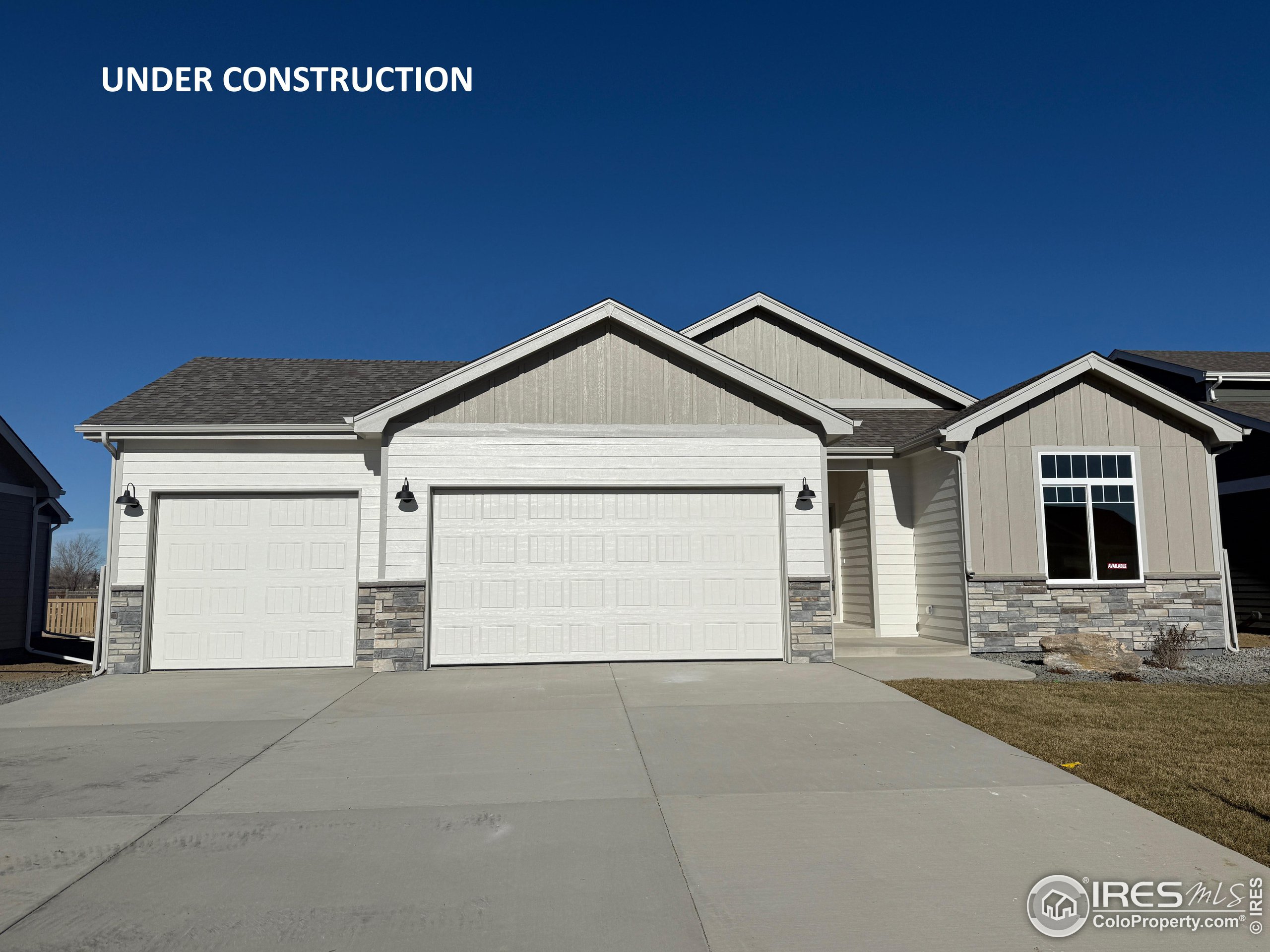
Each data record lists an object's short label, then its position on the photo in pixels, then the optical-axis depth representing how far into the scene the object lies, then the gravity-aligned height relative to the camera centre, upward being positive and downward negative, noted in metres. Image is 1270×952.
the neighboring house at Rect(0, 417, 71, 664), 15.87 +0.79
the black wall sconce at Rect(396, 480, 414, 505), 11.47 +1.05
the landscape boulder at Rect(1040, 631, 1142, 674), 11.29 -1.21
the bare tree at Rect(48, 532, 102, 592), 67.00 +0.84
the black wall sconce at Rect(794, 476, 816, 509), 11.98 +1.03
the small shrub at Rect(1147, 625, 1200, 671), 11.55 -1.13
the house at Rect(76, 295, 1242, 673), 11.75 +0.75
